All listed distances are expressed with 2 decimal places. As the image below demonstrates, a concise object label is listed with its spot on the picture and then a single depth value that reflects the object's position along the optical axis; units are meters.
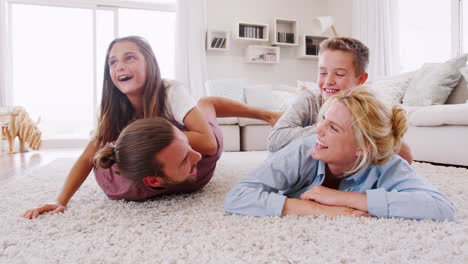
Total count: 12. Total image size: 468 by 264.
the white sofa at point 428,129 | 2.31
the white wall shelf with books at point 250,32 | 5.17
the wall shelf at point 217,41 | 5.18
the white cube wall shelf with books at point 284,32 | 5.38
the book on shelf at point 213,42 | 5.20
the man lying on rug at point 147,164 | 1.10
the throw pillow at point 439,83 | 2.89
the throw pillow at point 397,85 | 3.20
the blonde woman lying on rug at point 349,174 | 1.01
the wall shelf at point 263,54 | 5.33
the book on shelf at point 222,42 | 5.20
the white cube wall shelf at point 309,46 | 5.52
